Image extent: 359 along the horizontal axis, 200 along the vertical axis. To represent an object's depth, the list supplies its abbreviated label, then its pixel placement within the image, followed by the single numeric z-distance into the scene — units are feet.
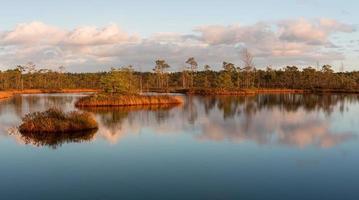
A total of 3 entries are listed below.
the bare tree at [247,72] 342.85
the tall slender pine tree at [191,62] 362.53
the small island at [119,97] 165.90
